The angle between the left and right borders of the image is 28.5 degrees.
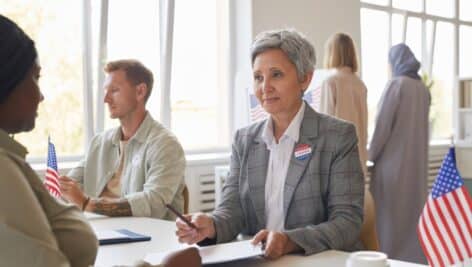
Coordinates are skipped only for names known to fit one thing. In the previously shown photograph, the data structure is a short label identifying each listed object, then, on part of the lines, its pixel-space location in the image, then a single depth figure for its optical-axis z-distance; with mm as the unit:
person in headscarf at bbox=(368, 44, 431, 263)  4525
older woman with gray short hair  2431
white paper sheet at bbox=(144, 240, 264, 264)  2089
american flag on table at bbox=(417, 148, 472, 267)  2186
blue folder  2441
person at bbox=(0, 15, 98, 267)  1654
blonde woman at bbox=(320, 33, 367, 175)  4195
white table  2167
